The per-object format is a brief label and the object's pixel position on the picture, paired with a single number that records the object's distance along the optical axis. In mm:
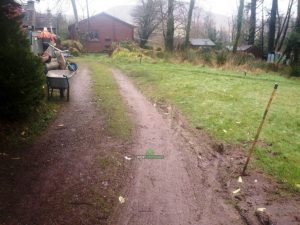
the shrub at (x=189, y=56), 16221
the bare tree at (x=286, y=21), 26861
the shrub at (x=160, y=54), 17773
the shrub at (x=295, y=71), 15637
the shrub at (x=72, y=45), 21888
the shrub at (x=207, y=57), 16058
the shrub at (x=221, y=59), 15765
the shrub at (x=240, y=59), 15881
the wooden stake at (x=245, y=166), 4377
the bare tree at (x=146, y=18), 27519
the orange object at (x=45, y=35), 13583
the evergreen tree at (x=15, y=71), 4994
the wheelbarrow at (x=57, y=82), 7129
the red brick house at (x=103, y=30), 27752
